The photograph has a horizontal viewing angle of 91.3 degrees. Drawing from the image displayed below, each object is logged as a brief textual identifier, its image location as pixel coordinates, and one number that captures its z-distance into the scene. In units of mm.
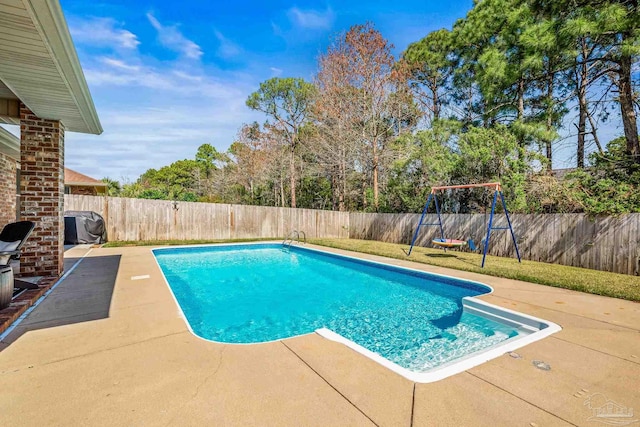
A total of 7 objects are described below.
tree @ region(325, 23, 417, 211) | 13359
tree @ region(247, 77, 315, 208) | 18047
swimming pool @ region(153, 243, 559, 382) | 3398
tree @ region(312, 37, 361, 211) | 13953
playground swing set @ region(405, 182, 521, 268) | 7605
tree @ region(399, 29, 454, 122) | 14406
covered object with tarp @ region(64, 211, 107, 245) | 9305
